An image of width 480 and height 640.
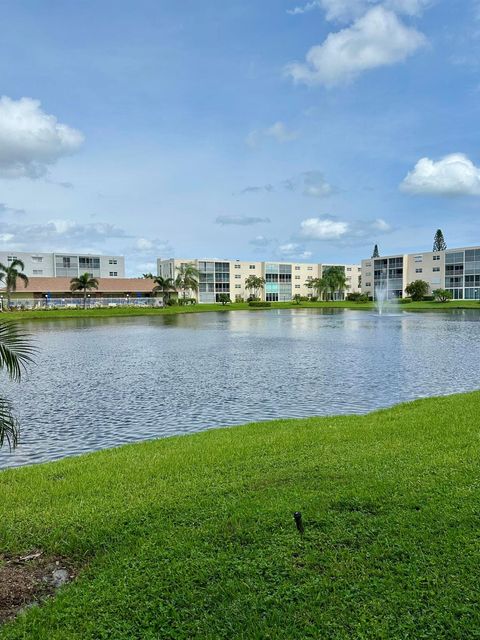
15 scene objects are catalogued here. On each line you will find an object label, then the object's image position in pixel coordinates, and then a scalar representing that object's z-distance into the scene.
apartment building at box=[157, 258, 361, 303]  138.12
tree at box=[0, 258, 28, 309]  80.81
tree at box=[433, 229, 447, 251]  139.75
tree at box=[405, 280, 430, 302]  113.54
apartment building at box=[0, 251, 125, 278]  109.58
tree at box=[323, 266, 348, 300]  134.38
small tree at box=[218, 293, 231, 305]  127.19
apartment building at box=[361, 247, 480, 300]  114.75
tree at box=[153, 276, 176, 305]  101.13
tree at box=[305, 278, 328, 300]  134.98
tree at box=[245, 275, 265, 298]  136.25
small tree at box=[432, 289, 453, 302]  106.37
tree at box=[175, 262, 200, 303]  113.46
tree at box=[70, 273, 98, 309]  91.06
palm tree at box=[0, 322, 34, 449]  5.09
